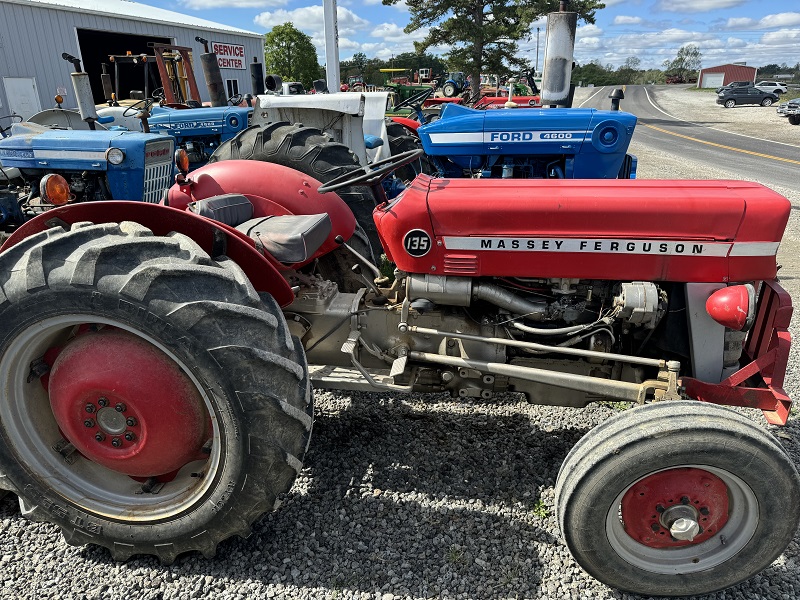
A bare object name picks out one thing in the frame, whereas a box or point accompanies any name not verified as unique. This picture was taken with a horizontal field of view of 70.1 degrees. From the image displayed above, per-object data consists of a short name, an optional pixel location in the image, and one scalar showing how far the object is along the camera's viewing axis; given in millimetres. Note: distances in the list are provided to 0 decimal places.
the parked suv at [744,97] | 29755
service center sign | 23375
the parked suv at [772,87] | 30062
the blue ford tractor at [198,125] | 7371
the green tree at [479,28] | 21438
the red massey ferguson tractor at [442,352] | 1771
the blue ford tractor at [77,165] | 4848
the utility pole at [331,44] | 9359
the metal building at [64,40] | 14898
